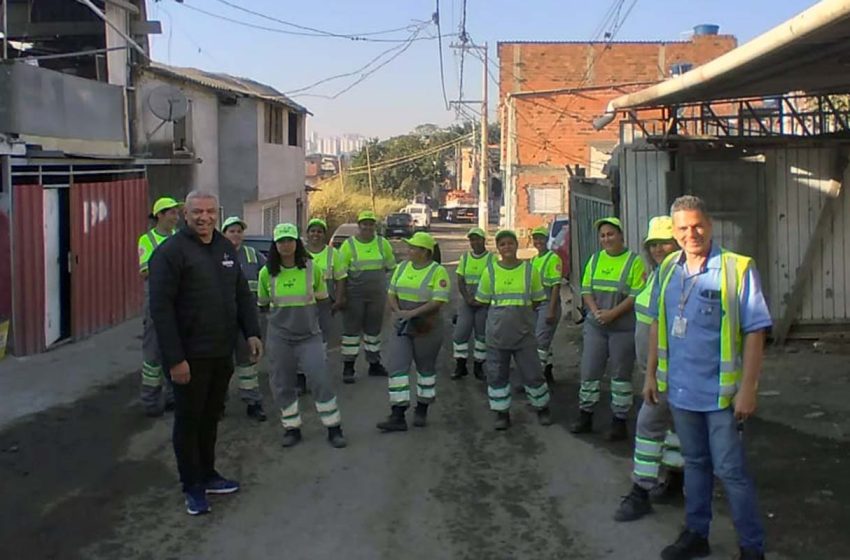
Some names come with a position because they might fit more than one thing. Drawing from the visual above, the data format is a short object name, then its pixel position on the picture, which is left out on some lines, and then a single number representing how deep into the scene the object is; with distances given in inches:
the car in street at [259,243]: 624.7
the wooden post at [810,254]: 428.1
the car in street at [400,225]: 1797.5
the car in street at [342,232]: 1032.8
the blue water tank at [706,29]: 1660.9
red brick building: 1498.5
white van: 2220.7
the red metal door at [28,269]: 442.0
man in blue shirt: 183.6
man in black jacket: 223.0
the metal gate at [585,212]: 498.1
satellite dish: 605.6
